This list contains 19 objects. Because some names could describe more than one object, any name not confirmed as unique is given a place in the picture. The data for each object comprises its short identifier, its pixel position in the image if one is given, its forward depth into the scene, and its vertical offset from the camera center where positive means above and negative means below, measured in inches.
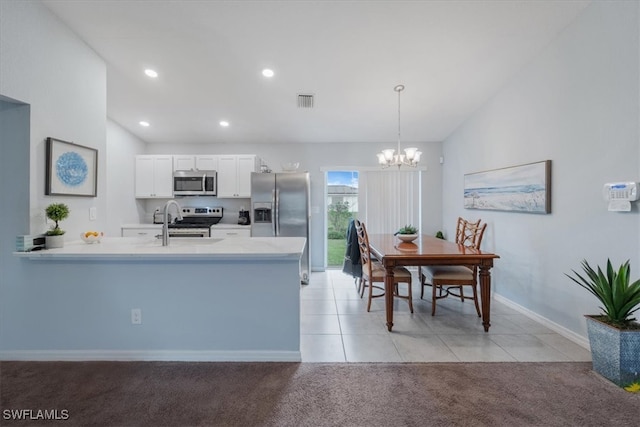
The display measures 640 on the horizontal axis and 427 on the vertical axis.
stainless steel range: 174.7 -5.7
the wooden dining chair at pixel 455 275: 114.6 -25.4
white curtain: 204.5 +11.1
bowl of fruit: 96.7 -8.2
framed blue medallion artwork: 92.4 +15.6
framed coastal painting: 111.7 +12.2
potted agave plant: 72.4 -30.5
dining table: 103.6 -17.3
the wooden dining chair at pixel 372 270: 117.1 -24.9
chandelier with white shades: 128.5 +27.1
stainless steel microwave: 182.7 +20.6
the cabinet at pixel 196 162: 184.9 +33.9
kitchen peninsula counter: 85.2 -28.8
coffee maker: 188.8 -2.9
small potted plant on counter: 88.0 -4.5
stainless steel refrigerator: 172.6 +6.1
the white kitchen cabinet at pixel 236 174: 184.2 +26.1
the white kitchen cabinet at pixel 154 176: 185.5 +24.7
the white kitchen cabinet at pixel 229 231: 176.9 -10.9
